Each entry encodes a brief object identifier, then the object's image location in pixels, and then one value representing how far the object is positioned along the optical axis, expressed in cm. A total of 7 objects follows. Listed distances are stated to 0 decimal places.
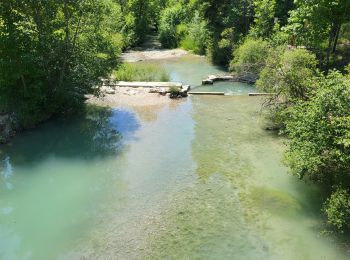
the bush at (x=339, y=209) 1081
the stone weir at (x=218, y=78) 2908
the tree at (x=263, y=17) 2964
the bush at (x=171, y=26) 4541
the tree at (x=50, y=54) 1881
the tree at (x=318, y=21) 2206
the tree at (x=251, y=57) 2484
